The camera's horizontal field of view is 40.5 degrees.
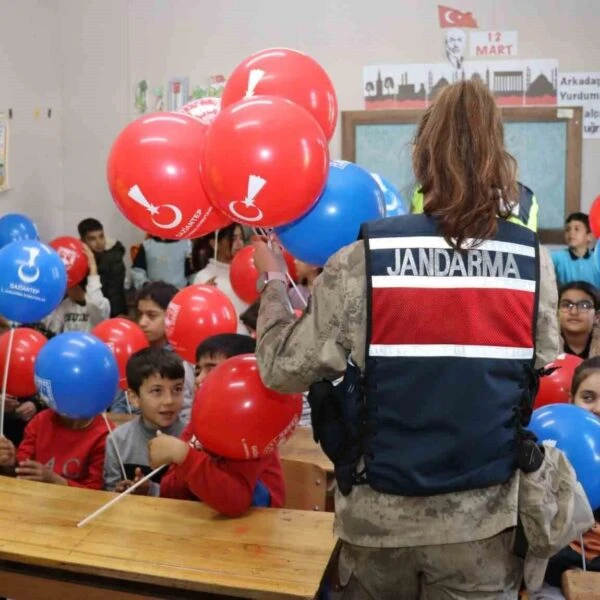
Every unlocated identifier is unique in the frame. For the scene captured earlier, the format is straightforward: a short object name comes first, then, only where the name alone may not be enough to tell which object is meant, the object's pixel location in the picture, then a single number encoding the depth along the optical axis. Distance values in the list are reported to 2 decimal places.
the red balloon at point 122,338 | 3.12
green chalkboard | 5.59
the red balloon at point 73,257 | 4.51
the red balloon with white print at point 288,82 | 1.96
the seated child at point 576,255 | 4.76
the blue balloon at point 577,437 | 1.84
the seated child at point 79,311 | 4.49
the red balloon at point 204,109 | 2.09
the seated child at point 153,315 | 3.54
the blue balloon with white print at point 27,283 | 2.63
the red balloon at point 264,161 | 1.66
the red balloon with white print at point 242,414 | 1.83
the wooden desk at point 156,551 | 1.61
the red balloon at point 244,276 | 3.82
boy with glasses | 3.45
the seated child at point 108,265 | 5.55
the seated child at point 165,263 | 5.70
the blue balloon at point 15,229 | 4.52
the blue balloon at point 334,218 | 1.76
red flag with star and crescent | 5.64
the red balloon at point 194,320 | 2.99
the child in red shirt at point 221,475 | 1.88
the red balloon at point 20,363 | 2.99
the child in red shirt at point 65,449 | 2.62
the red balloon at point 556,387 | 2.74
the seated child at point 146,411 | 2.57
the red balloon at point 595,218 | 3.27
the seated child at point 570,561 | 1.99
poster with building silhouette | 5.60
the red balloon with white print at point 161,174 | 1.79
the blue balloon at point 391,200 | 2.27
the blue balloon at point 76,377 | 2.38
